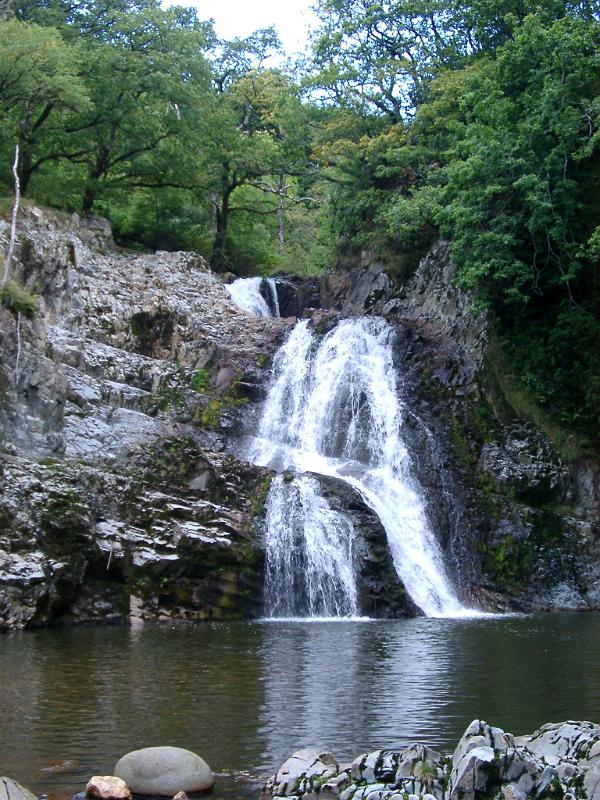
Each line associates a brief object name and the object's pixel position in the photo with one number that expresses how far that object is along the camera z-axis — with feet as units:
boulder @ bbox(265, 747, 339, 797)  24.07
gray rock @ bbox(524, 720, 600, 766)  23.95
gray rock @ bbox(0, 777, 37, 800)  21.13
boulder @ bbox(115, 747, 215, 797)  24.47
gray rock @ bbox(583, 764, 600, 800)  21.60
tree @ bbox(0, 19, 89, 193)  94.38
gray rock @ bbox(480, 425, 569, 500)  81.00
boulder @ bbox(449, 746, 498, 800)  22.18
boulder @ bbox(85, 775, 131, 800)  23.53
